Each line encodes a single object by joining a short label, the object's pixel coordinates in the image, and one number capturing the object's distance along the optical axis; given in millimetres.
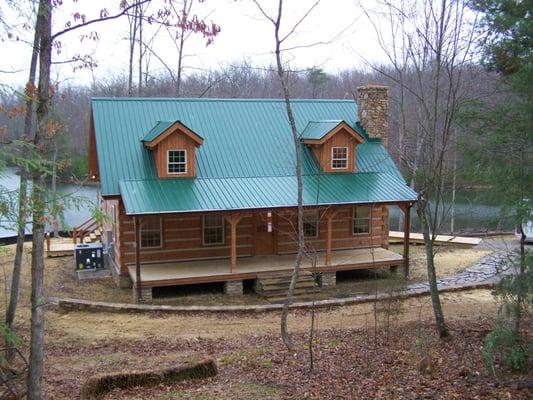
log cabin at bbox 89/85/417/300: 16750
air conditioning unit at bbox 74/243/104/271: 18641
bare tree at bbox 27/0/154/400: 7227
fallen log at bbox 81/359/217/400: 8555
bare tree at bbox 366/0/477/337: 9305
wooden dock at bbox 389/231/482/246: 24266
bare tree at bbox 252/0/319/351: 9938
